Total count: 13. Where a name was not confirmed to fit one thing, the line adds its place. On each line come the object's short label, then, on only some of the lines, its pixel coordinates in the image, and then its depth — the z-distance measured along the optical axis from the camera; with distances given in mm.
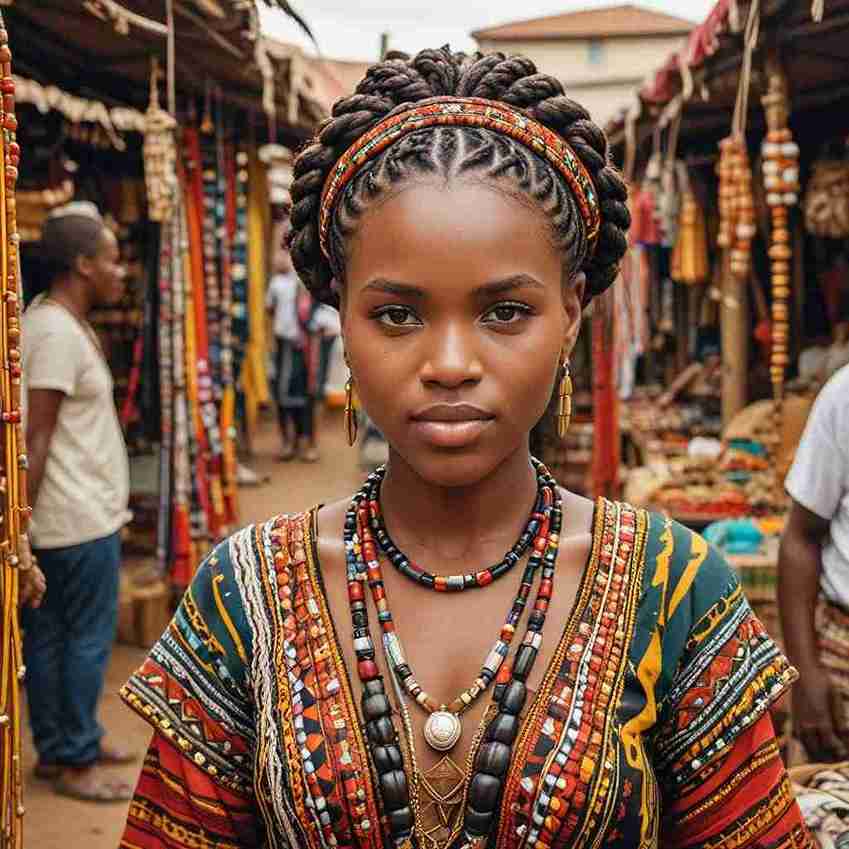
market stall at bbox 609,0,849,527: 4508
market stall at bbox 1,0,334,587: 4590
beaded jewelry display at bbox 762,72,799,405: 4461
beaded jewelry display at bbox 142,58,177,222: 4773
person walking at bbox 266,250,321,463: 10141
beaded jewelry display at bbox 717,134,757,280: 4898
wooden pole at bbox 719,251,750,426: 7410
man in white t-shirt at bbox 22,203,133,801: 3742
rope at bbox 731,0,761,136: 2963
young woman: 1350
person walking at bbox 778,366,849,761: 2566
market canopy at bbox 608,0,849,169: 4047
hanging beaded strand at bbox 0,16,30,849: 1513
